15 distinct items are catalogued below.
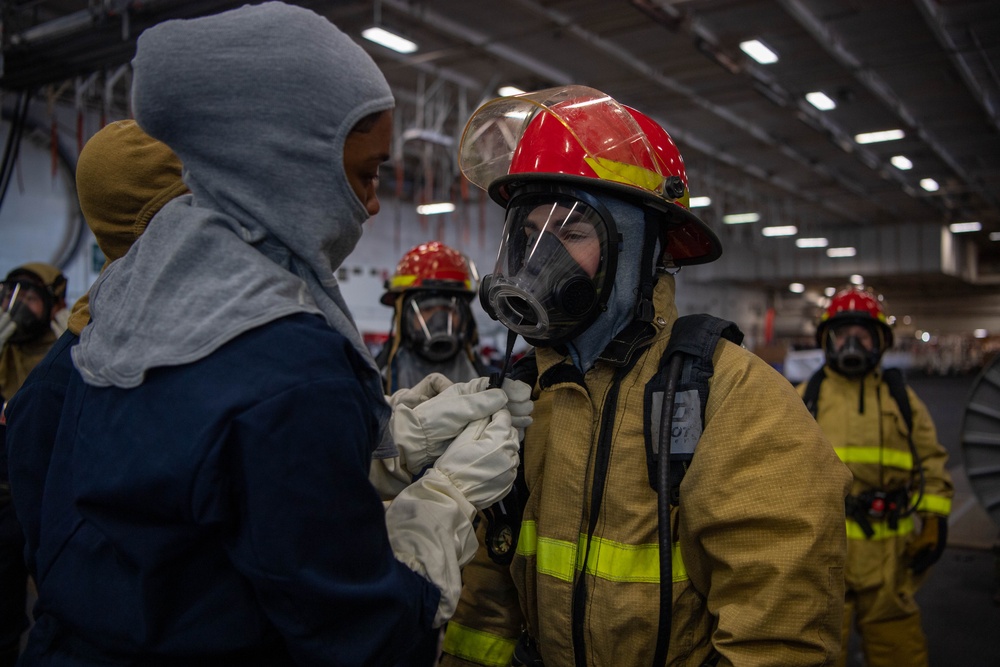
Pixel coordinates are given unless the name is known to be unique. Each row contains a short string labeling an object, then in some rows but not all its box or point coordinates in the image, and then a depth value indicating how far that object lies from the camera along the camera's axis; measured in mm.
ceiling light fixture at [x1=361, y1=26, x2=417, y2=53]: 8375
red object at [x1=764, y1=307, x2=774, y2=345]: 25562
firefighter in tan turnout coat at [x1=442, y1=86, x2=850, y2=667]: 1462
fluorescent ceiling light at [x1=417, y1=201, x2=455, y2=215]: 12488
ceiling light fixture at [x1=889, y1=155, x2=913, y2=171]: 15678
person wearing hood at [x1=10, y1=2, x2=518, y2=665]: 1036
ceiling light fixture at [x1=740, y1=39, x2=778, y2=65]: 9438
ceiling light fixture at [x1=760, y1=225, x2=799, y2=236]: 20781
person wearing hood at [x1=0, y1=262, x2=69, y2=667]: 4992
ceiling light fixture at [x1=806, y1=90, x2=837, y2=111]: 11586
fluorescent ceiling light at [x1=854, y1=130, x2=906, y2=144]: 13602
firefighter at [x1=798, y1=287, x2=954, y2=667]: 3684
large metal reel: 5008
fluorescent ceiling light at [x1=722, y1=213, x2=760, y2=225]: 19250
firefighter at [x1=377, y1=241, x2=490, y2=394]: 4715
